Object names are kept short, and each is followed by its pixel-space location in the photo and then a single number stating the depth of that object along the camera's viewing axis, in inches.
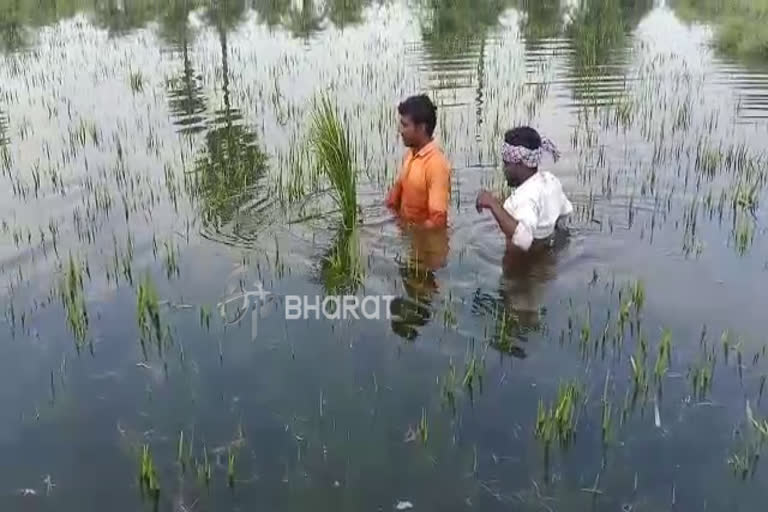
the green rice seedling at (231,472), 139.7
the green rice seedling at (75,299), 189.8
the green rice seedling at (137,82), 436.5
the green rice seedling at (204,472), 140.3
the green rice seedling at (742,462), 137.7
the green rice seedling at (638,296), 195.6
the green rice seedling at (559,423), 146.1
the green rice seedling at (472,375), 165.2
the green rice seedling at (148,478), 137.3
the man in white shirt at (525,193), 199.2
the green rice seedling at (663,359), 164.7
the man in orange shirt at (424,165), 219.5
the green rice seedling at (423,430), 149.6
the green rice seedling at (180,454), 144.5
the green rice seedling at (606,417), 148.1
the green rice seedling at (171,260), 221.9
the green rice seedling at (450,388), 160.6
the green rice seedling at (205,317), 194.2
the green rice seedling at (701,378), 159.6
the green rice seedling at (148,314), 189.2
